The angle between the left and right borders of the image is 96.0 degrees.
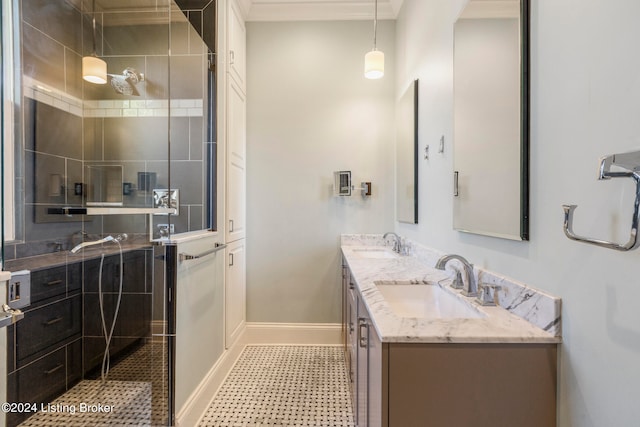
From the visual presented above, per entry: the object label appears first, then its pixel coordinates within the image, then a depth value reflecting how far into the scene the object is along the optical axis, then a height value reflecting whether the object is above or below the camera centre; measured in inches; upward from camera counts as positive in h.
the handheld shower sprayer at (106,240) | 61.8 -6.0
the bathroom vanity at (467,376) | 31.3 -18.1
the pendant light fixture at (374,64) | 85.2 +44.3
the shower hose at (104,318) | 61.0 -23.0
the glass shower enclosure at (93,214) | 55.2 -0.4
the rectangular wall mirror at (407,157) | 83.4 +17.6
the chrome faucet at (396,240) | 96.3 -9.5
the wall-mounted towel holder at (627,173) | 22.3 +3.1
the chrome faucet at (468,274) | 47.4 -10.3
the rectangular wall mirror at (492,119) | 38.3 +14.6
